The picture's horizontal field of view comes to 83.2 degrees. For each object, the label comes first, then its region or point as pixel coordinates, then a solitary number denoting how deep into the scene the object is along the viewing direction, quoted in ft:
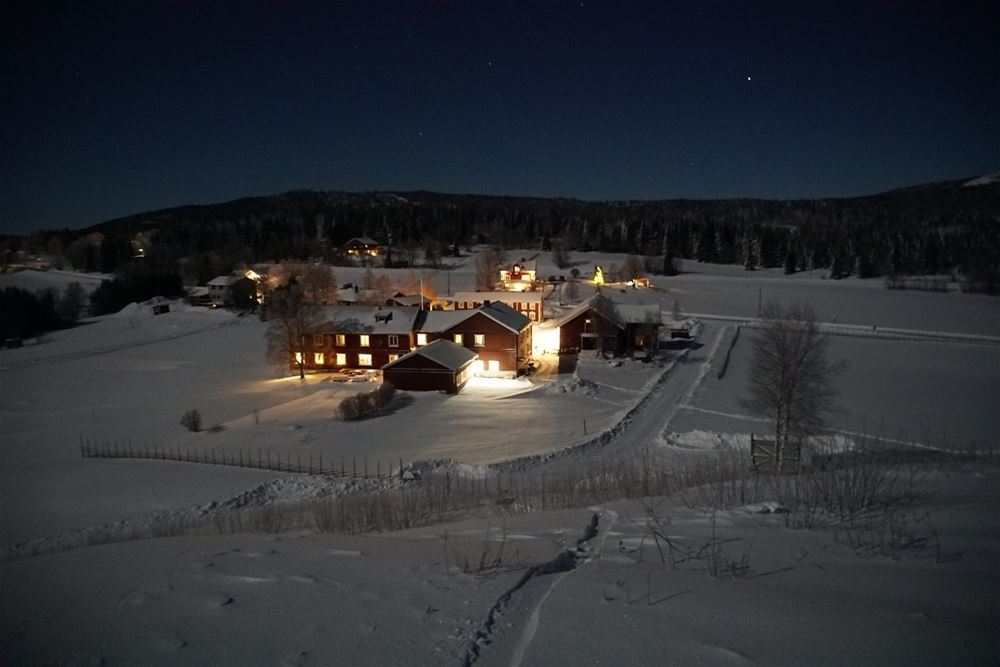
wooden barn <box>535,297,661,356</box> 150.71
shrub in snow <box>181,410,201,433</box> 94.94
